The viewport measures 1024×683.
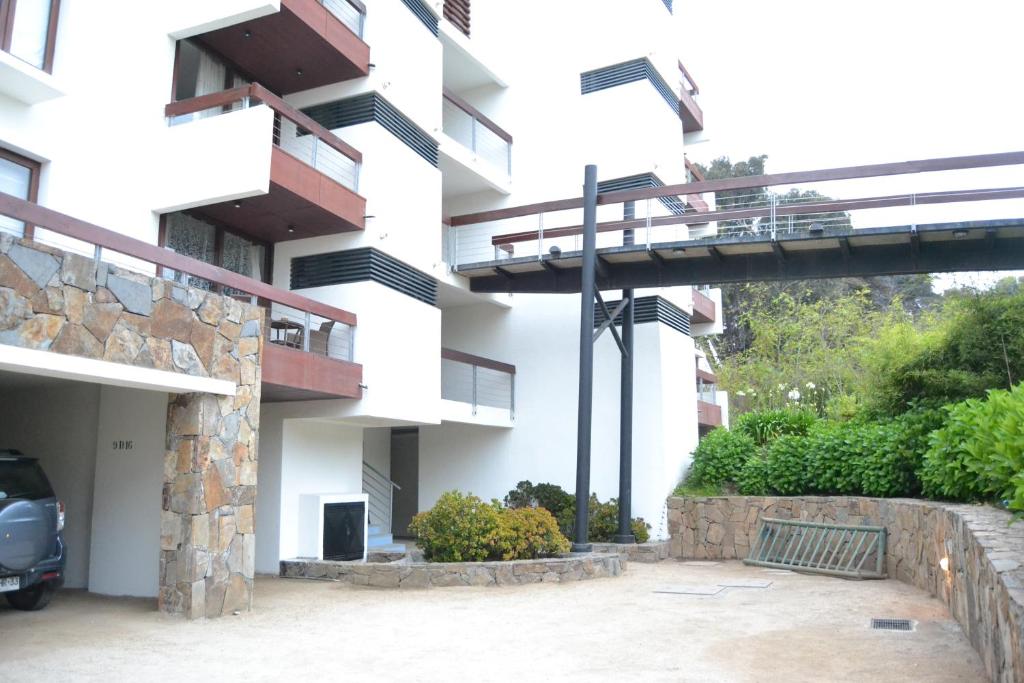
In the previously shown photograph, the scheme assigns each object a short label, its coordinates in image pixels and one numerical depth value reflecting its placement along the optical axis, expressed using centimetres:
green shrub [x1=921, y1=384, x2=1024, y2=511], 666
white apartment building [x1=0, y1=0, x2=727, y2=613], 1051
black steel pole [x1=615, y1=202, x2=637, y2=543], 1584
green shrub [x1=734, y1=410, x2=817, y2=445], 1706
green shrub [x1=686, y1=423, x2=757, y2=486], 1692
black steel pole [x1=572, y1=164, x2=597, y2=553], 1377
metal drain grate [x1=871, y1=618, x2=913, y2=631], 837
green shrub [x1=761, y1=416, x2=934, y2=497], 1361
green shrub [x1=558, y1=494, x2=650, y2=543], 1612
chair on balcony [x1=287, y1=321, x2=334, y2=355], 1291
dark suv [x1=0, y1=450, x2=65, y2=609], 809
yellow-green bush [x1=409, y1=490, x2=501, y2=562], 1227
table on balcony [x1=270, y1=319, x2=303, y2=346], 1202
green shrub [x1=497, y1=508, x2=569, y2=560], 1244
